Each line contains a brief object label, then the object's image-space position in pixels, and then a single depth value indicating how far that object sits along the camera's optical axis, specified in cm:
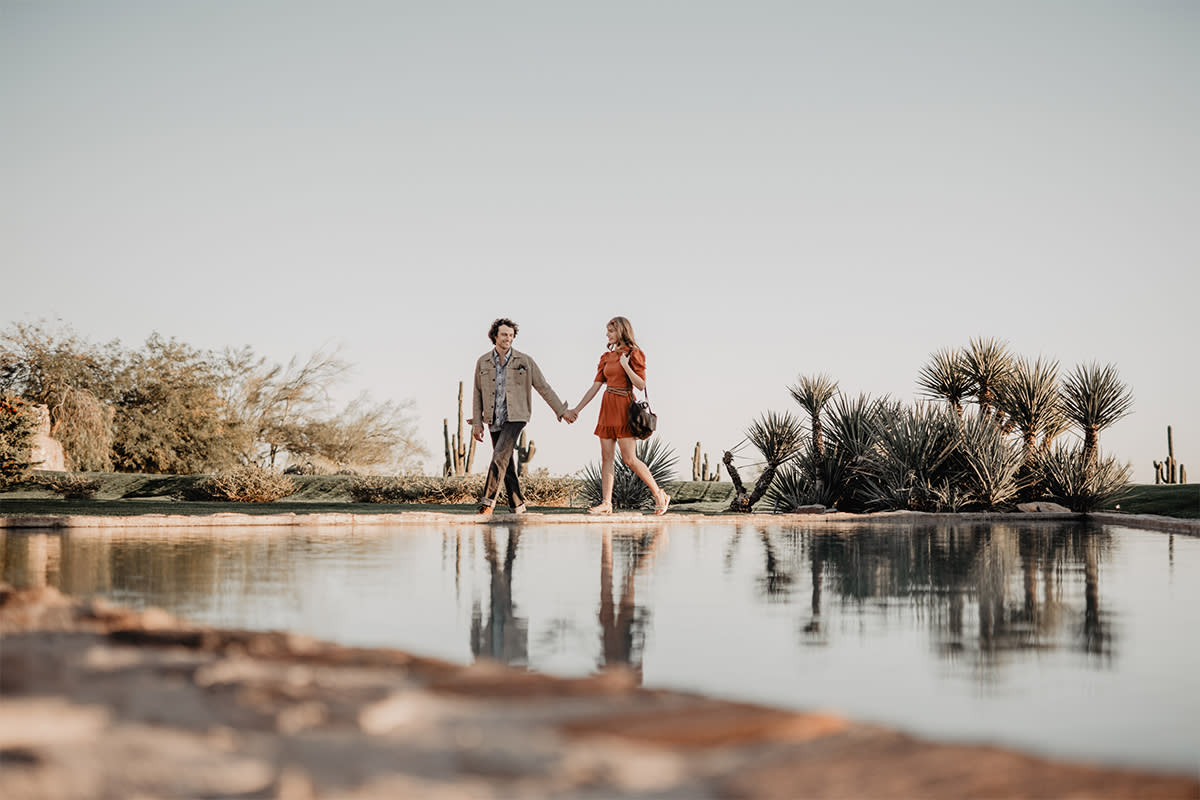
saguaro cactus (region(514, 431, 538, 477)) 2718
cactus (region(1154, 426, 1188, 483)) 2817
